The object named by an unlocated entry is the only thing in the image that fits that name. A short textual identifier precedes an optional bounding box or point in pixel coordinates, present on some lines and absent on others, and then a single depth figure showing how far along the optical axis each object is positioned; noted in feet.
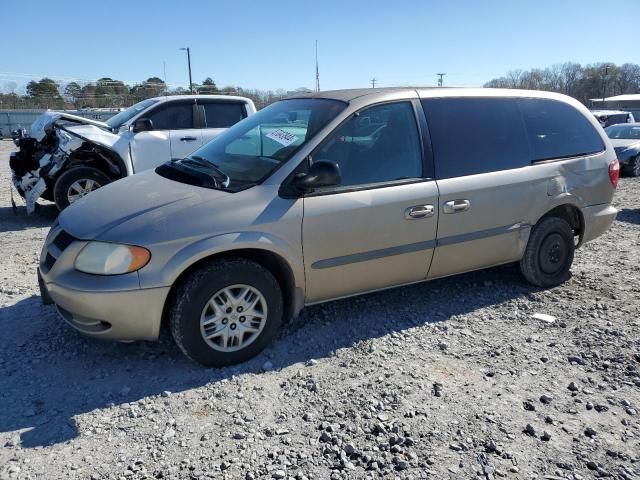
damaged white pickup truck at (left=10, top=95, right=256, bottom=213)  24.34
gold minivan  10.43
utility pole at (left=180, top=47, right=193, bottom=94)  156.57
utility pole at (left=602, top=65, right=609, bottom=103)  245.45
